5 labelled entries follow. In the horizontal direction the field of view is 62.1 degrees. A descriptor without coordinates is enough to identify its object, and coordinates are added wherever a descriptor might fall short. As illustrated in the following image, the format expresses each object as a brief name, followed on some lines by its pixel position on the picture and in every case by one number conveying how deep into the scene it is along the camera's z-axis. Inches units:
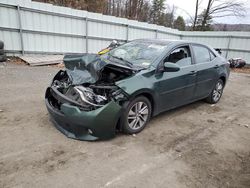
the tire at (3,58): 333.4
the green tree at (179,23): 1207.6
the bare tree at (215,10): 925.1
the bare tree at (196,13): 991.0
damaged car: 119.2
